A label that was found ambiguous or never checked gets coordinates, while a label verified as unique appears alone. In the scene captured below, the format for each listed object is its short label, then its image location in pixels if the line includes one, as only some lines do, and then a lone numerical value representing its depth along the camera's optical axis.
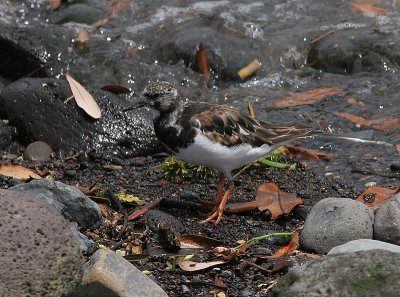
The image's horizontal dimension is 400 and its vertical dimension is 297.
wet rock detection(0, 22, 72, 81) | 18.06
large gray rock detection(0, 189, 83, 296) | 7.77
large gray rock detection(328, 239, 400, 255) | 9.15
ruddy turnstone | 12.30
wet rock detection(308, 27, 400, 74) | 19.69
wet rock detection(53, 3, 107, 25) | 21.48
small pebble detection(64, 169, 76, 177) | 13.77
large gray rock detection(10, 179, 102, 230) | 10.72
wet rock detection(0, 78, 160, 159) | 15.09
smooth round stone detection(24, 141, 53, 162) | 14.71
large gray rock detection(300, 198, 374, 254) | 10.46
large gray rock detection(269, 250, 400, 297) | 7.50
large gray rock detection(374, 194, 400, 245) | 10.43
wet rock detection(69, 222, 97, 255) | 10.18
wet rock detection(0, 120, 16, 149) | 15.20
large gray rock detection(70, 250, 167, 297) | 8.63
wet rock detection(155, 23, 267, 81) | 19.31
